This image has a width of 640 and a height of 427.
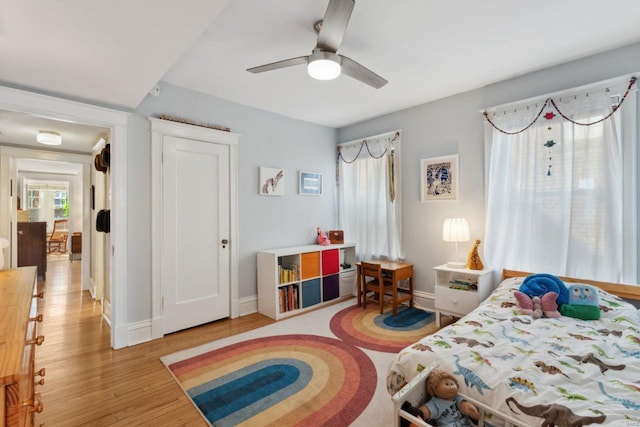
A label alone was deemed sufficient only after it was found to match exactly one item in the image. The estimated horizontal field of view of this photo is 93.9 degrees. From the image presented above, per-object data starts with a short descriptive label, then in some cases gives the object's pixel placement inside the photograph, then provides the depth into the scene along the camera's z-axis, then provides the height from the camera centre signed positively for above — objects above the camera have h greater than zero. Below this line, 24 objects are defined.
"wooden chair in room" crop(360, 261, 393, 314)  3.66 -0.93
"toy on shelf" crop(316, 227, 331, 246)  4.39 -0.38
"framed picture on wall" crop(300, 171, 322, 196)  4.39 +0.45
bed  1.23 -0.78
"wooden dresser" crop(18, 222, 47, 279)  5.76 -0.57
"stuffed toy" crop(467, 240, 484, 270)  3.14 -0.51
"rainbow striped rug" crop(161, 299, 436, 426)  1.90 -1.26
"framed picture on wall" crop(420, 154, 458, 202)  3.53 +0.41
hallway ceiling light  3.77 +1.00
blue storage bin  3.81 -1.03
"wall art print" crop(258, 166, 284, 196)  3.90 +0.43
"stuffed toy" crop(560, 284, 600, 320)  2.13 -0.68
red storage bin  4.04 -0.67
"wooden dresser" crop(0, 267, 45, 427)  0.79 -0.42
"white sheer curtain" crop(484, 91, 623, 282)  2.53 +0.16
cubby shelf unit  3.60 -0.85
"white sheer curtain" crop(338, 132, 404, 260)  4.09 +0.25
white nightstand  3.00 -0.83
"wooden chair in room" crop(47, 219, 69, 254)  9.04 -0.72
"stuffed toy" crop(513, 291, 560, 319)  2.21 -0.71
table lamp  3.25 -0.21
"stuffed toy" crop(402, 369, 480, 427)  1.34 -0.89
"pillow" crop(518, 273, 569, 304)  2.30 -0.60
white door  3.14 -0.20
